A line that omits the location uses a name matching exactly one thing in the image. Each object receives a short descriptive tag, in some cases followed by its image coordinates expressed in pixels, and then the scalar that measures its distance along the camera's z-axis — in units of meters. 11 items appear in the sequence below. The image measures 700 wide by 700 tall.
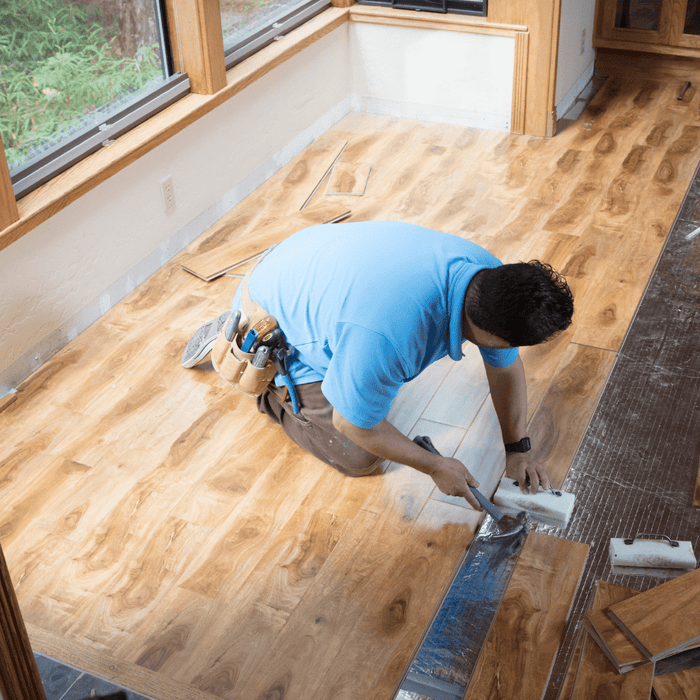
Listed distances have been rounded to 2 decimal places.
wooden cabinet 4.88
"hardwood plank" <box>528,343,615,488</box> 2.50
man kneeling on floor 1.77
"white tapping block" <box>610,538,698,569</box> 2.09
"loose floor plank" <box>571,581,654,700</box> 1.73
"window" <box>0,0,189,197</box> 2.81
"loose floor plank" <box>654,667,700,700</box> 1.72
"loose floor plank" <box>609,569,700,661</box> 1.78
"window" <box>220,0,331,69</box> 3.83
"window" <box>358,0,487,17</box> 4.37
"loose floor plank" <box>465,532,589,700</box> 1.85
